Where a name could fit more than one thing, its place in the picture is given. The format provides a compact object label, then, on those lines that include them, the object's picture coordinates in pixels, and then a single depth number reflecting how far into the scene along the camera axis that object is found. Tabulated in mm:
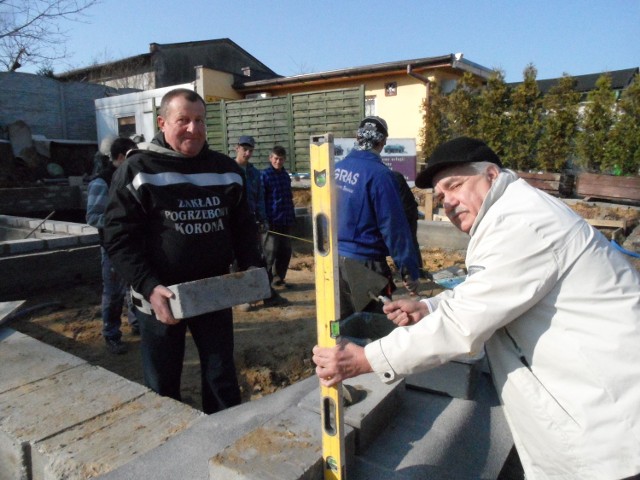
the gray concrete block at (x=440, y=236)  8266
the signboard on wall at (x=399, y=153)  10102
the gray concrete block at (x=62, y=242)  5973
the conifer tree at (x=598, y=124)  10812
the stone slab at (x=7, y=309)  3578
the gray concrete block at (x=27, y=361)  2752
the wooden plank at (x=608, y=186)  9492
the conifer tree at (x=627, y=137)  10391
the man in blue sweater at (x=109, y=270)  4320
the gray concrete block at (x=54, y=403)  2262
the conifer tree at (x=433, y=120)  13266
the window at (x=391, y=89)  14500
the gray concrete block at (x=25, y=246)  5676
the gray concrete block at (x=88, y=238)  6332
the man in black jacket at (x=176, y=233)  2316
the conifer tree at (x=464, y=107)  12484
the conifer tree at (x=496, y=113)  12000
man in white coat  1273
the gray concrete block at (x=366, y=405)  1961
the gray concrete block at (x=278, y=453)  1619
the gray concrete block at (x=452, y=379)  2459
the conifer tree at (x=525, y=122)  11633
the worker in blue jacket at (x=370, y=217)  3314
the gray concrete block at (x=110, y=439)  2053
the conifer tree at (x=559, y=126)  11156
